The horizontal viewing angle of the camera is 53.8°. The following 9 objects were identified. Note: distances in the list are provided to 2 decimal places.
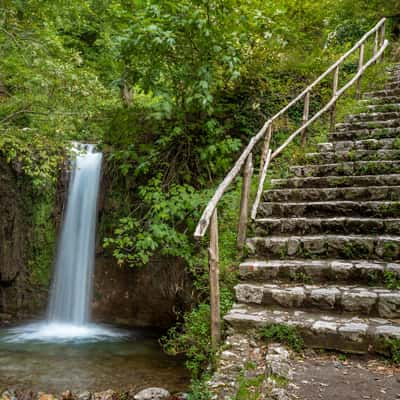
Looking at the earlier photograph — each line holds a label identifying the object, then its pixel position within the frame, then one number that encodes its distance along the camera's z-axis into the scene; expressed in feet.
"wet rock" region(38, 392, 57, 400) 14.24
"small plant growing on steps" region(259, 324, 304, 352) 9.36
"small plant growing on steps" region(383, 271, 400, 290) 10.46
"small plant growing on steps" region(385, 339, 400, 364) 8.47
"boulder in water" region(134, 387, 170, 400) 13.93
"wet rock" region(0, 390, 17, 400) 14.47
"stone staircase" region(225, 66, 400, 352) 9.81
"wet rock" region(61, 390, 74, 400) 14.38
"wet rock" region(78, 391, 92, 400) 14.40
